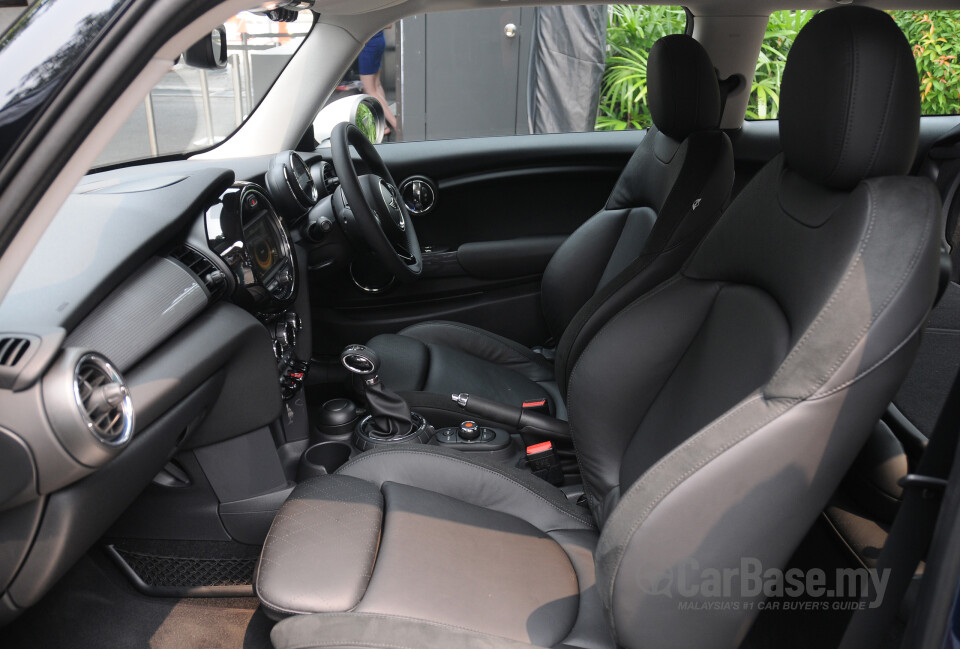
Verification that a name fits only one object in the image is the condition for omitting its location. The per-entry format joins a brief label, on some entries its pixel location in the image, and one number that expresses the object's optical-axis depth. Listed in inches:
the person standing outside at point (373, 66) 94.2
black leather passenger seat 33.9
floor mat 58.4
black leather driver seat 62.2
